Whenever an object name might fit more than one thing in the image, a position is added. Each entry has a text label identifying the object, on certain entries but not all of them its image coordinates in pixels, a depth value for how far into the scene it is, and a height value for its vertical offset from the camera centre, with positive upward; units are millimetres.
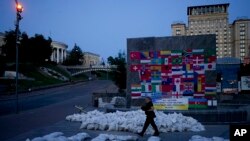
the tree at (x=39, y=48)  81375 +7286
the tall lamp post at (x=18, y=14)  21694 +4468
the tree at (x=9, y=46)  76000 +7379
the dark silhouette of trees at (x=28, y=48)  76750 +7126
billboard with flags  17016 +21
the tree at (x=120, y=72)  37844 +324
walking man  11695 -1576
